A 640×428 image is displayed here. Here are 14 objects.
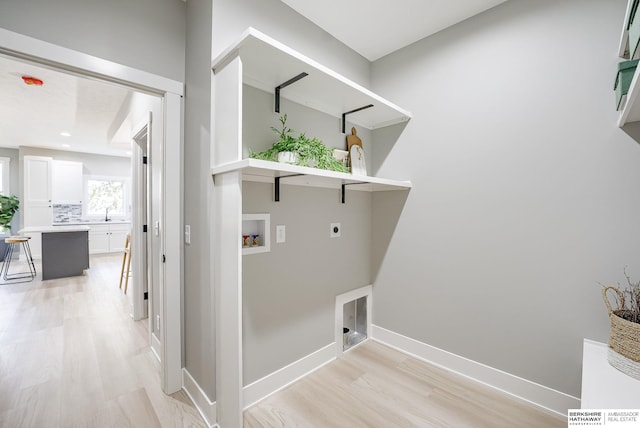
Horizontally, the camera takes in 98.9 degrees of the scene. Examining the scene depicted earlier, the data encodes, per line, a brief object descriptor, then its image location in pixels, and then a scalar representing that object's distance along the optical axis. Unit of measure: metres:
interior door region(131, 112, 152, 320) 2.89
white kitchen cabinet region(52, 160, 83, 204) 6.20
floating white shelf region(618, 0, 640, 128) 1.05
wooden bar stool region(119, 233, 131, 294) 3.89
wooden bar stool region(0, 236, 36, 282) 4.35
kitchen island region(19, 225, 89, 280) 4.43
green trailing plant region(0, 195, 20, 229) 5.33
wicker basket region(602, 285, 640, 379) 1.16
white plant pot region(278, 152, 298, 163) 1.61
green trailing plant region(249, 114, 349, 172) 1.63
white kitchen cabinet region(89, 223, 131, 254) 6.69
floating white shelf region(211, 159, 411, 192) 1.28
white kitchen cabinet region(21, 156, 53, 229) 5.83
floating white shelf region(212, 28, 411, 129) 1.35
